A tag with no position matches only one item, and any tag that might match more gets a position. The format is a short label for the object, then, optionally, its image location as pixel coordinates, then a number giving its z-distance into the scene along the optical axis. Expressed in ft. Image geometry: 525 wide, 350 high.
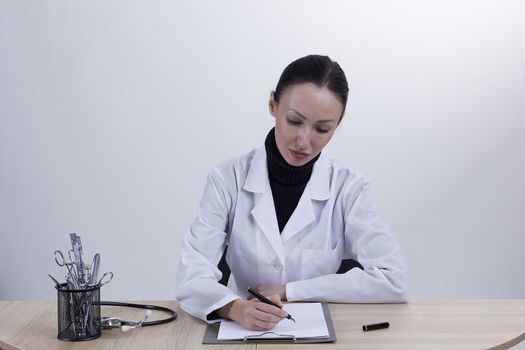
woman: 6.77
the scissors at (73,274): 5.61
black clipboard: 5.44
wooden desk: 5.40
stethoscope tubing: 6.34
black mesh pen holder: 5.51
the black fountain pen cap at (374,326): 5.72
